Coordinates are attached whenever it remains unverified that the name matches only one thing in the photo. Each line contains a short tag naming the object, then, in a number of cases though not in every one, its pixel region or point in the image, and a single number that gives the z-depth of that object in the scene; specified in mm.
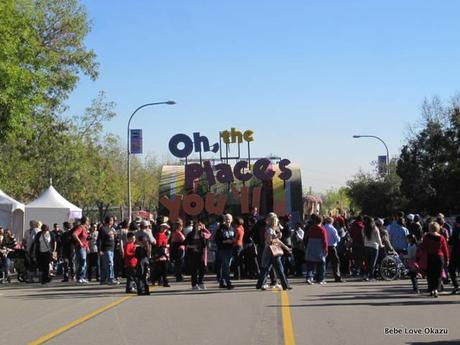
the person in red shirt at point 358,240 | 20141
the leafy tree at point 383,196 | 52138
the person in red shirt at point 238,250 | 18312
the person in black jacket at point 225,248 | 17141
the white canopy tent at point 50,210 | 31656
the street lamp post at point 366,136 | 50531
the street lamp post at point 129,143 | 40219
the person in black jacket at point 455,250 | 15560
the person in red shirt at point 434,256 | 14414
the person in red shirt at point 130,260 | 16047
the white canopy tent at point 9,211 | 28891
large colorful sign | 30109
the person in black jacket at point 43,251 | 20953
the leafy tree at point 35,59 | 23562
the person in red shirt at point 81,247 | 20234
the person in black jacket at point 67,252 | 21125
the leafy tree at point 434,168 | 46031
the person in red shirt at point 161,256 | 18312
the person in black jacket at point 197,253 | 17219
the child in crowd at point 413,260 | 15201
